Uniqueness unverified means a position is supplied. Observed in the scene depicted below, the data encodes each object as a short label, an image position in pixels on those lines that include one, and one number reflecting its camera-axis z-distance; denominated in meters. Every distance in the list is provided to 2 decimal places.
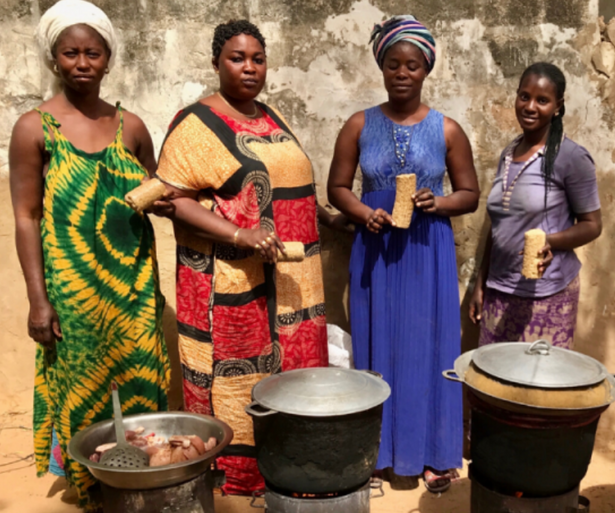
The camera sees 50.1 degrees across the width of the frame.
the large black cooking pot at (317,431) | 2.52
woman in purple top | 3.25
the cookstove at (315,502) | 2.64
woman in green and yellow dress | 2.90
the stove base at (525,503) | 2.65
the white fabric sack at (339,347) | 3.84
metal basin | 2.40
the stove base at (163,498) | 2.48
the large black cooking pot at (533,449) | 2.54
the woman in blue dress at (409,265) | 3.41
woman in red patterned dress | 3.04
